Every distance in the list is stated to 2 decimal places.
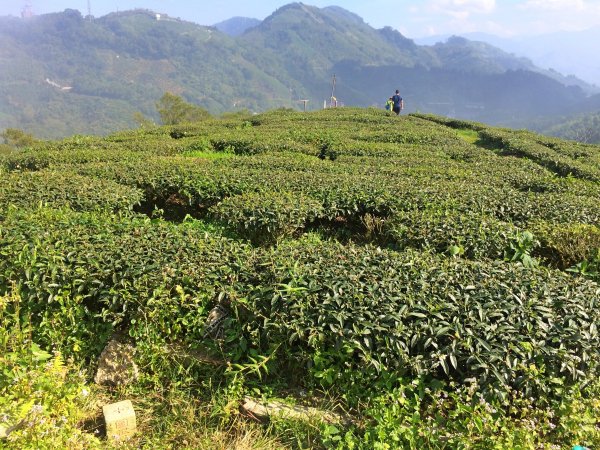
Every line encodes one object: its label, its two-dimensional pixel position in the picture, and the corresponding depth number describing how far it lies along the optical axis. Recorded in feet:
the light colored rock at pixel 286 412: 11.93
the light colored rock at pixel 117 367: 13.16
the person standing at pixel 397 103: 92.16
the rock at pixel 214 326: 13.70
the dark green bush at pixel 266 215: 20.68
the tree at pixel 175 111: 197.16
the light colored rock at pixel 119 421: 11.22
